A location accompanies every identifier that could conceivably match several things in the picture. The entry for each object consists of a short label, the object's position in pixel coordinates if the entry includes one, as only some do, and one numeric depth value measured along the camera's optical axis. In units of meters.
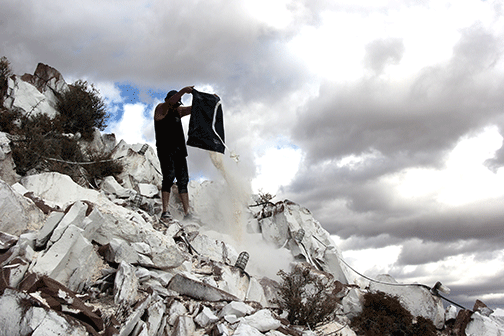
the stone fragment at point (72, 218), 3.83
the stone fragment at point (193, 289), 4.27
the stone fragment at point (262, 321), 3.60
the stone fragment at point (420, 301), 7.31
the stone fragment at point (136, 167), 10.35
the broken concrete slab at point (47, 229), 3.83
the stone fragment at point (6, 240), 3.44
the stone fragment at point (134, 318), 3.05
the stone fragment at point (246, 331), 3.30
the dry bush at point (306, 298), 5.70
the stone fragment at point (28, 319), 2.62
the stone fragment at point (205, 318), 3.61
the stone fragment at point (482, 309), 7.31
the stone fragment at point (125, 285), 3.50
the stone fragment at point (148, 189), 9.62
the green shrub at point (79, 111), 11.65
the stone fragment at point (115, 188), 8.66
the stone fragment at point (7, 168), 5.86
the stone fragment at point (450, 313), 7.41
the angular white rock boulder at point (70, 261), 3.53
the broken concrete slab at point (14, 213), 4.04
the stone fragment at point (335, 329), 5.84
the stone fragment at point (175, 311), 3.59
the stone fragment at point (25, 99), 10.34
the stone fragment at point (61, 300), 2.95
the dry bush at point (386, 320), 6.39
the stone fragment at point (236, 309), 3.79
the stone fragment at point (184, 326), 3.42
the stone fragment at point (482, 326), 6.70
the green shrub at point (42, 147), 7.85
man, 7.24
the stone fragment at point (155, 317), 3.29
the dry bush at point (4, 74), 10.65
